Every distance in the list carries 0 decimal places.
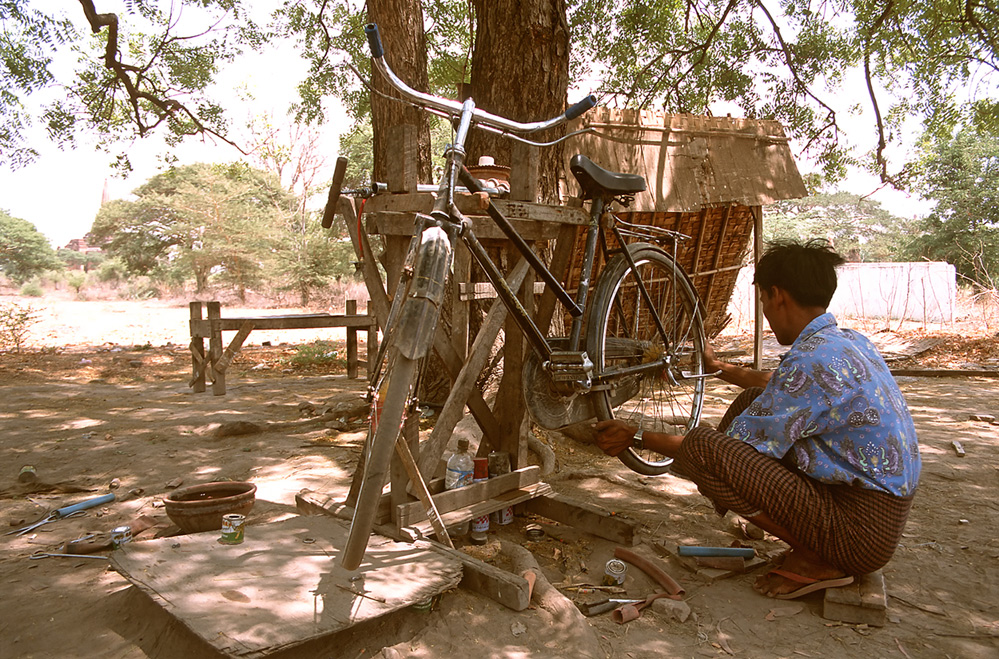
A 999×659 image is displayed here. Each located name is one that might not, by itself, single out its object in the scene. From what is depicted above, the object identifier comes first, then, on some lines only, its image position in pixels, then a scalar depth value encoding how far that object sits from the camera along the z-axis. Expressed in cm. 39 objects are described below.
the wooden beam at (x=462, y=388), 297
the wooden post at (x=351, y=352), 866
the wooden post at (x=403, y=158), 283
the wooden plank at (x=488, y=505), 294
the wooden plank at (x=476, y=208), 277
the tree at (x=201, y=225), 2775
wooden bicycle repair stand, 284
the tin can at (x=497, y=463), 345
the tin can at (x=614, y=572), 290
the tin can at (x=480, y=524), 332
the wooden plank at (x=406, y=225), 289
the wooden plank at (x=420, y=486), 272
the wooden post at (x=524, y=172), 314
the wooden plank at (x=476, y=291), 326
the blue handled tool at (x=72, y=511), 345
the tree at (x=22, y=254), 3294
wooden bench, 741
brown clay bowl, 312
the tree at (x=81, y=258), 4831
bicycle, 222
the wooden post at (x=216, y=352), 741
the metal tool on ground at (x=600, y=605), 267
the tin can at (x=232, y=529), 275
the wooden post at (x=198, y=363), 771
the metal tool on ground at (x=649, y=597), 262
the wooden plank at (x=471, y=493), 293
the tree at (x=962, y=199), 2258
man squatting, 252
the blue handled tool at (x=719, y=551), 307
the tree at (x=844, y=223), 3462
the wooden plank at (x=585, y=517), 327
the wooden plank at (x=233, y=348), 735
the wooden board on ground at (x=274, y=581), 209
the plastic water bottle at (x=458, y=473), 325
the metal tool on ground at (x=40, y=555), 302
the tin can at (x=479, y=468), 336
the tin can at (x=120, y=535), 309
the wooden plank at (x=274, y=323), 756
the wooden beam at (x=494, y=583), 253
